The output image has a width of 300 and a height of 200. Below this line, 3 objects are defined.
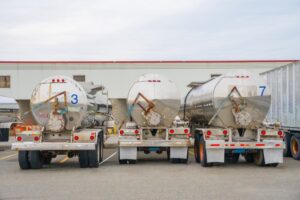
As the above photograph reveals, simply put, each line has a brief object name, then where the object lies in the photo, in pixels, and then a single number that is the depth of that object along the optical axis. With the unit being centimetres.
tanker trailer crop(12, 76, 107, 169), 1101
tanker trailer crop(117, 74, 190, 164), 1203
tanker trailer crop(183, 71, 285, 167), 1127
